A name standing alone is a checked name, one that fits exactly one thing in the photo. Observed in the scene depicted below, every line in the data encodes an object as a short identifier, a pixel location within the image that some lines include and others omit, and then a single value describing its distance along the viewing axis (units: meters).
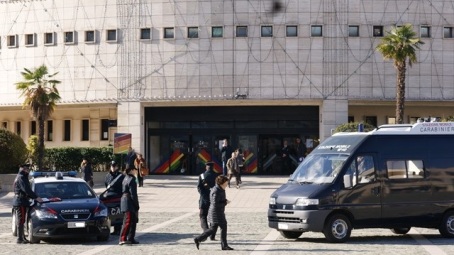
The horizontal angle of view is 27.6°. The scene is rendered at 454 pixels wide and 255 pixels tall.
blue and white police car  21.12
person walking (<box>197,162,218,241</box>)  22.56
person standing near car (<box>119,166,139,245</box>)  20.62
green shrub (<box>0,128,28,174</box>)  45.62
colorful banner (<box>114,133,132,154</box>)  46.22
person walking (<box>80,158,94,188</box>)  41.46
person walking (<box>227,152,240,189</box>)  43.09
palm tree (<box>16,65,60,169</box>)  51.62
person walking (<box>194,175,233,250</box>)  19.52
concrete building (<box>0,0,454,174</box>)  54.41
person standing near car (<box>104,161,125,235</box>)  23.34
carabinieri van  21.05
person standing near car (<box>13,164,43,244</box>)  21.67
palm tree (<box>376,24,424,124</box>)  49.72
